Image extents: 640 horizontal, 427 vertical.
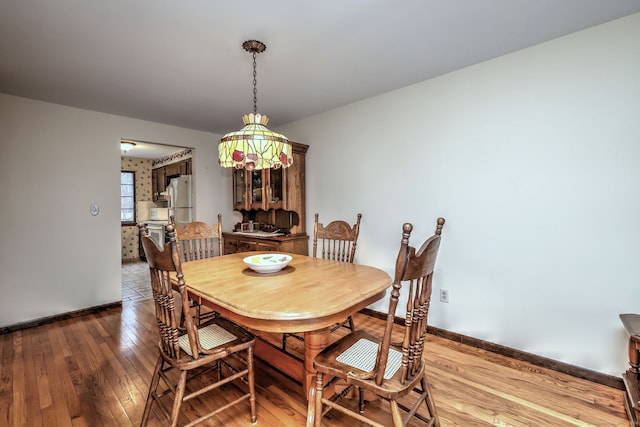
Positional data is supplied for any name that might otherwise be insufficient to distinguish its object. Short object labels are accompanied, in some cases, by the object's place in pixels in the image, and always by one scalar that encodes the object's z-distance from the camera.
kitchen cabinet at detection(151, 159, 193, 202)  5.27
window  6.45
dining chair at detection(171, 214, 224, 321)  2.57
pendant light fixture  1.87
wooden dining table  1.30
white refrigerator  4.61
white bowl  1.90
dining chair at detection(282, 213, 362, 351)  2.53
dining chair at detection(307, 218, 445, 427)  1.10
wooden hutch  3.62
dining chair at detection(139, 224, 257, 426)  1.29
